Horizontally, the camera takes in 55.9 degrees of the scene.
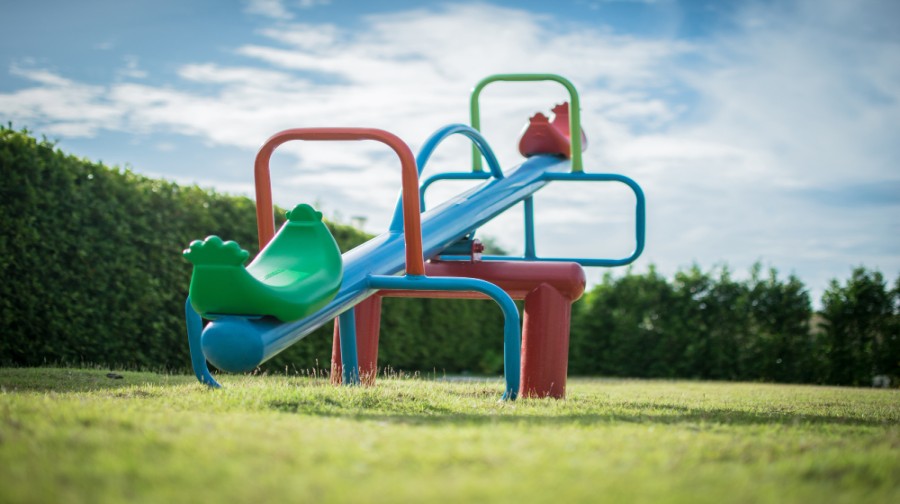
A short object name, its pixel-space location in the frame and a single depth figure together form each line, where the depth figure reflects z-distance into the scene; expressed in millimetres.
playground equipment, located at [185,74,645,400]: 4996
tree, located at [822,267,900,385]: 14367
